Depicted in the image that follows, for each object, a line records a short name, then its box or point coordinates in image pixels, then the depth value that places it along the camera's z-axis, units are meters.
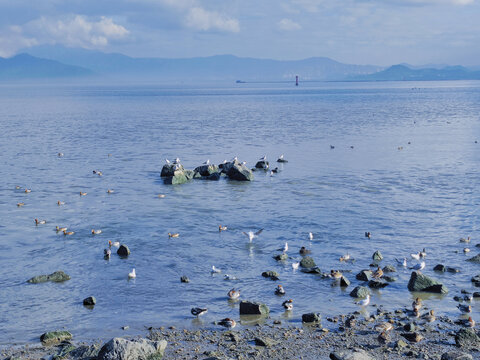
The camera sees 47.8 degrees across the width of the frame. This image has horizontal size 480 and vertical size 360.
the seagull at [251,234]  27.08
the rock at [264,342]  16.34
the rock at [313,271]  22.79
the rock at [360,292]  20.03
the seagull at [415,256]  23.91
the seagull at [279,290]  20.53
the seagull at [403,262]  23.28
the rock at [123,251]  25.48
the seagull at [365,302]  19.33
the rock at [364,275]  21.69
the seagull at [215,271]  23.06
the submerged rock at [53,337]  16.88
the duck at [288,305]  19.09
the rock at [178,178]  41.75
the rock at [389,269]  22.87
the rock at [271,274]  22.25
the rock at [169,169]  43.47
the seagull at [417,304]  18.47
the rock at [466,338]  16.23
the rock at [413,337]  16.59
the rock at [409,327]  17.14
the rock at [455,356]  14.87
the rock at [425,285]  20.47
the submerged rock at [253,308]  18.62
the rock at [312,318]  18.11
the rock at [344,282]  21.19
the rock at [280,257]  24.55
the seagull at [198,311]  18.50
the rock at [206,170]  43.94
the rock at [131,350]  14.79
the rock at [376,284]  21.05
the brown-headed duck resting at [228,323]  17.72
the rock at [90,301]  19.83
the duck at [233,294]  20.05
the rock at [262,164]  47.28
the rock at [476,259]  23.72
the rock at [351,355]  14.83
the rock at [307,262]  23.69
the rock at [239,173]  42.11
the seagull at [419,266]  22.59
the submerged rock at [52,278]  22.03
